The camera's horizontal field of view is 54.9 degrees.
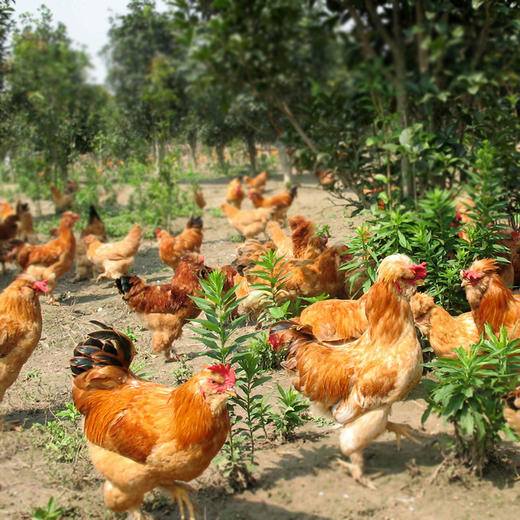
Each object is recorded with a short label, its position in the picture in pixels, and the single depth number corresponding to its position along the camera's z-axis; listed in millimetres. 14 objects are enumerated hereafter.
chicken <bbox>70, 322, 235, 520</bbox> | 2902
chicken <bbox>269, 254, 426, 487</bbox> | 3350
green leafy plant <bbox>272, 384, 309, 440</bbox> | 3932
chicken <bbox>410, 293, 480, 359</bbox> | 4434
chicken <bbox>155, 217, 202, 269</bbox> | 9055
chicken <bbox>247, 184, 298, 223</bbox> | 12953
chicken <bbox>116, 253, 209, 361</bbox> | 5879
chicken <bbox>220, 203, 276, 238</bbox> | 11445
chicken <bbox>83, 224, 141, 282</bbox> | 8953
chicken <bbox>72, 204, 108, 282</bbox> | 9883
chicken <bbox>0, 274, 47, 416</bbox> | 4523
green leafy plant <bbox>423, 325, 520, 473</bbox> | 3104
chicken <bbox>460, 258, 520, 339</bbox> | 4129
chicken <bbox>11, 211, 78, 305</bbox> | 8523
